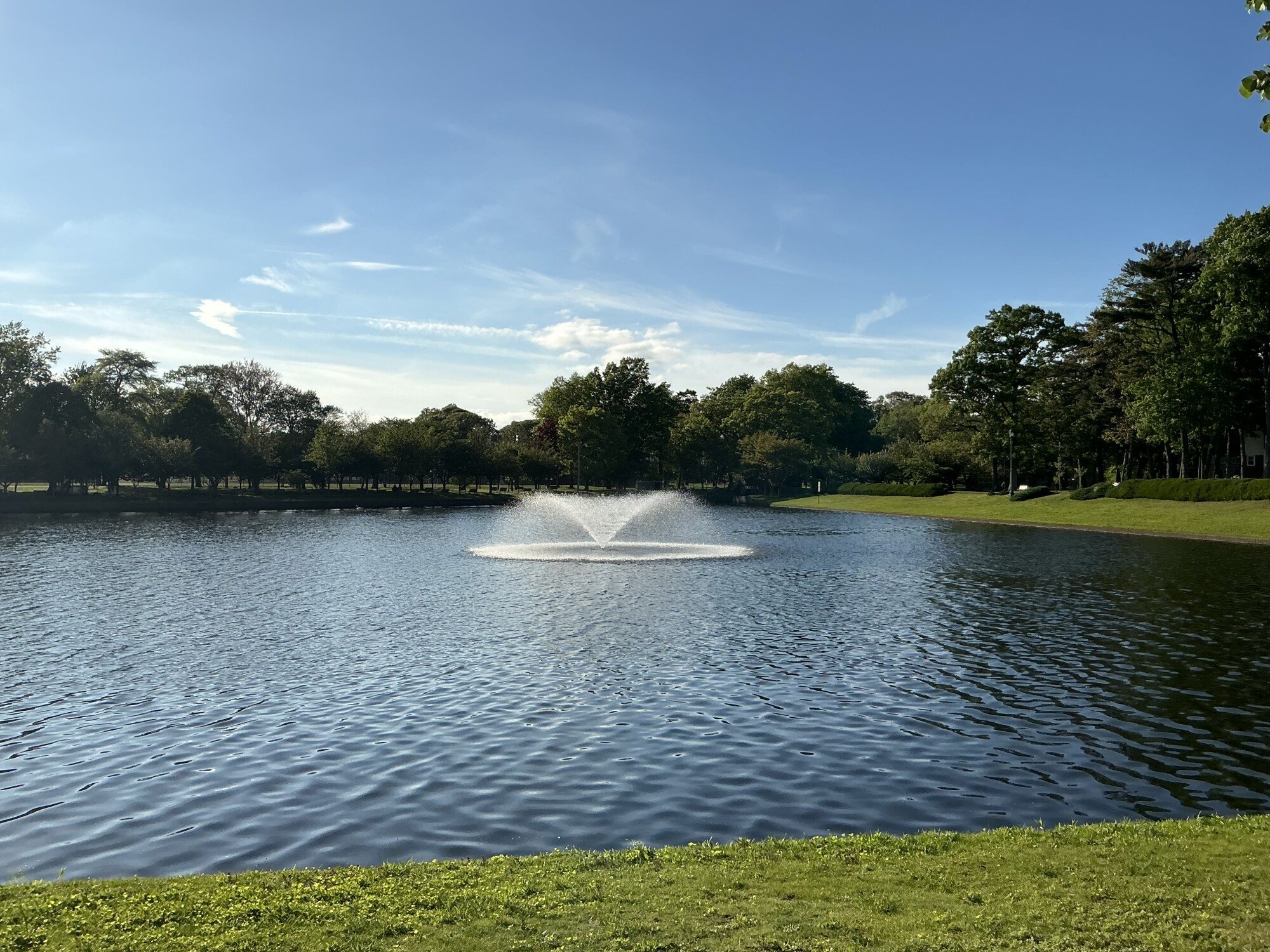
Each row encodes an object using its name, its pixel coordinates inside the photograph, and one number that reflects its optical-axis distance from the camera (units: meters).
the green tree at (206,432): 109.44
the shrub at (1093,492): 74.62
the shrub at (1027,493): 82.19
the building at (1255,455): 85.31
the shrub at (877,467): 118.00
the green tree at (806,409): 140.75
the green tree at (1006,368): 92.31
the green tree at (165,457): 103.50
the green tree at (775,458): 126.19
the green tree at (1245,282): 63.81
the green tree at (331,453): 122.81
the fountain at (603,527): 46.09
